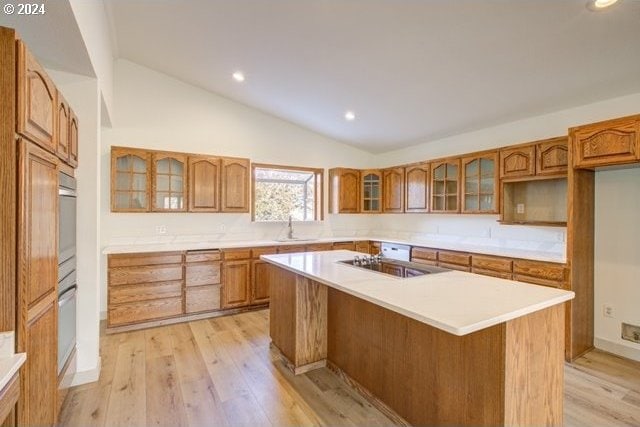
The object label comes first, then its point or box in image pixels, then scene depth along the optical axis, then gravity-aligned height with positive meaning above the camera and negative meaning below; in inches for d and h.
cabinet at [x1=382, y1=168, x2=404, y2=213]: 204.2 +13.9
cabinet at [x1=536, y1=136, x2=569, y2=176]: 125.1 +22.5
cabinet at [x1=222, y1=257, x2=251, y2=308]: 159.8 -37.3
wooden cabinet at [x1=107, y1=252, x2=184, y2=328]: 136.1 -34.5
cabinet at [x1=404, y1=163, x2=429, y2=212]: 187.0 +14.4
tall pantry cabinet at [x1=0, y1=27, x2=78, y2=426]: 50.2 -2.3
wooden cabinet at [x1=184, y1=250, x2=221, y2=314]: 151.2 -34.3
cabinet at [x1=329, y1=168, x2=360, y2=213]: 214.1 +14.2
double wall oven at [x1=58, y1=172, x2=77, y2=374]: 79.5 -15.8
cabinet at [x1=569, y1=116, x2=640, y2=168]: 99.0 +22.9
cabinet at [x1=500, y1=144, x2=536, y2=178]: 135.9 +22.5
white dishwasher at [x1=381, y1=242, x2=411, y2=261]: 180.8 -23.5
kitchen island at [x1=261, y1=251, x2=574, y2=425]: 57.7 -29.9
